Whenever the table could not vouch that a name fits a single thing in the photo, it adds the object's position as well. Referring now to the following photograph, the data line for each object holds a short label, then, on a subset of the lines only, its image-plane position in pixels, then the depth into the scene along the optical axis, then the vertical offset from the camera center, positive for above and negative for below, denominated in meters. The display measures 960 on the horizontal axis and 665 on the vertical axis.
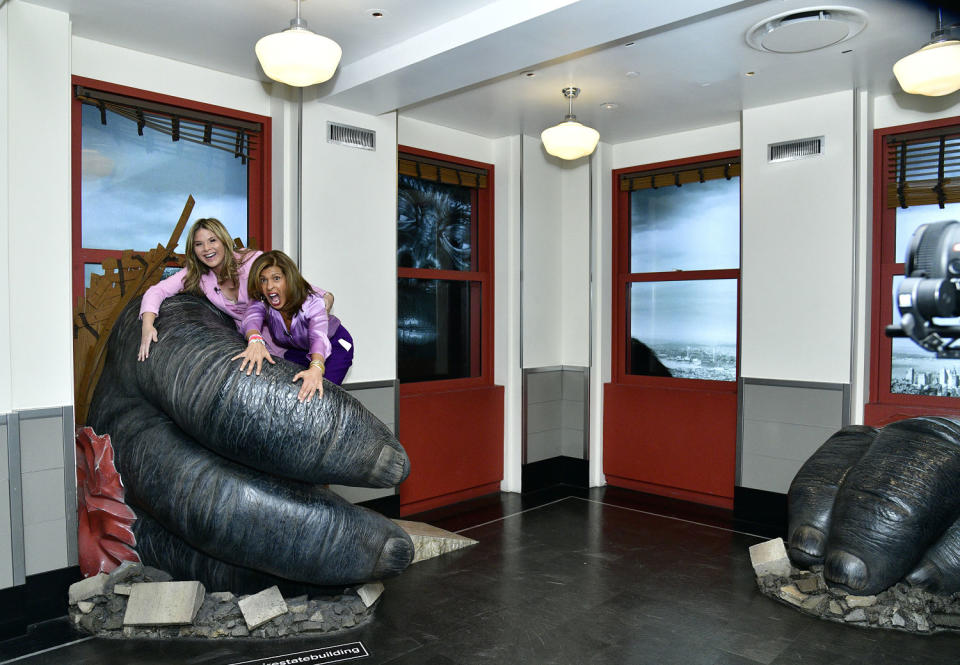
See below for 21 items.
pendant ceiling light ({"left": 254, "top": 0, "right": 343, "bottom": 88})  3.04 +1.19
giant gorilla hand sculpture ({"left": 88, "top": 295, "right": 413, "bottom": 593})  2.85 -0.60
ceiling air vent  3.39 +1.48
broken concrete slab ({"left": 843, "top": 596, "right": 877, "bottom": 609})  3.24 -1.29
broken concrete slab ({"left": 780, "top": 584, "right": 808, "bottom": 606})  3.42 -1.34
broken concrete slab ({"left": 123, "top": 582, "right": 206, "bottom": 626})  2.99 -1.21
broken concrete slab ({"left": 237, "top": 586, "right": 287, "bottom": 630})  3.02 -1.24
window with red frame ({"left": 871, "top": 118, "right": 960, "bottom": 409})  4.38 +0.69
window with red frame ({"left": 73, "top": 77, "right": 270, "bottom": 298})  3.80 +0.91
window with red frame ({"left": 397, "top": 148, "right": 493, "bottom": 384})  5.37 +0.44
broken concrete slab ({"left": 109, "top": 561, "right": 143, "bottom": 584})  3.24 -1.16
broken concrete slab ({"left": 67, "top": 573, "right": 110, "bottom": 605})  3.22 -1.22
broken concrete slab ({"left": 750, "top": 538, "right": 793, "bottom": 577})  3.70 -1.27
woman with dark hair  2.99 +0.03
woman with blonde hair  3.35 +0.24
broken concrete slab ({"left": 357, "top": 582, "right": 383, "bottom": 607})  3.29 -1.28
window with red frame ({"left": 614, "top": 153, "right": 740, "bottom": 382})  5.51 +0.45
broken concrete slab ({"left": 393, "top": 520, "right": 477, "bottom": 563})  4.09 -1.30
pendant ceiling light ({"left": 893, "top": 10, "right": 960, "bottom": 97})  3.17 +1.19
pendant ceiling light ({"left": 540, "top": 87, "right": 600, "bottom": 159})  4.38 +1.16
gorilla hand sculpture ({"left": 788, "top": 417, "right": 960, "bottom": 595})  3.16 -0.91
